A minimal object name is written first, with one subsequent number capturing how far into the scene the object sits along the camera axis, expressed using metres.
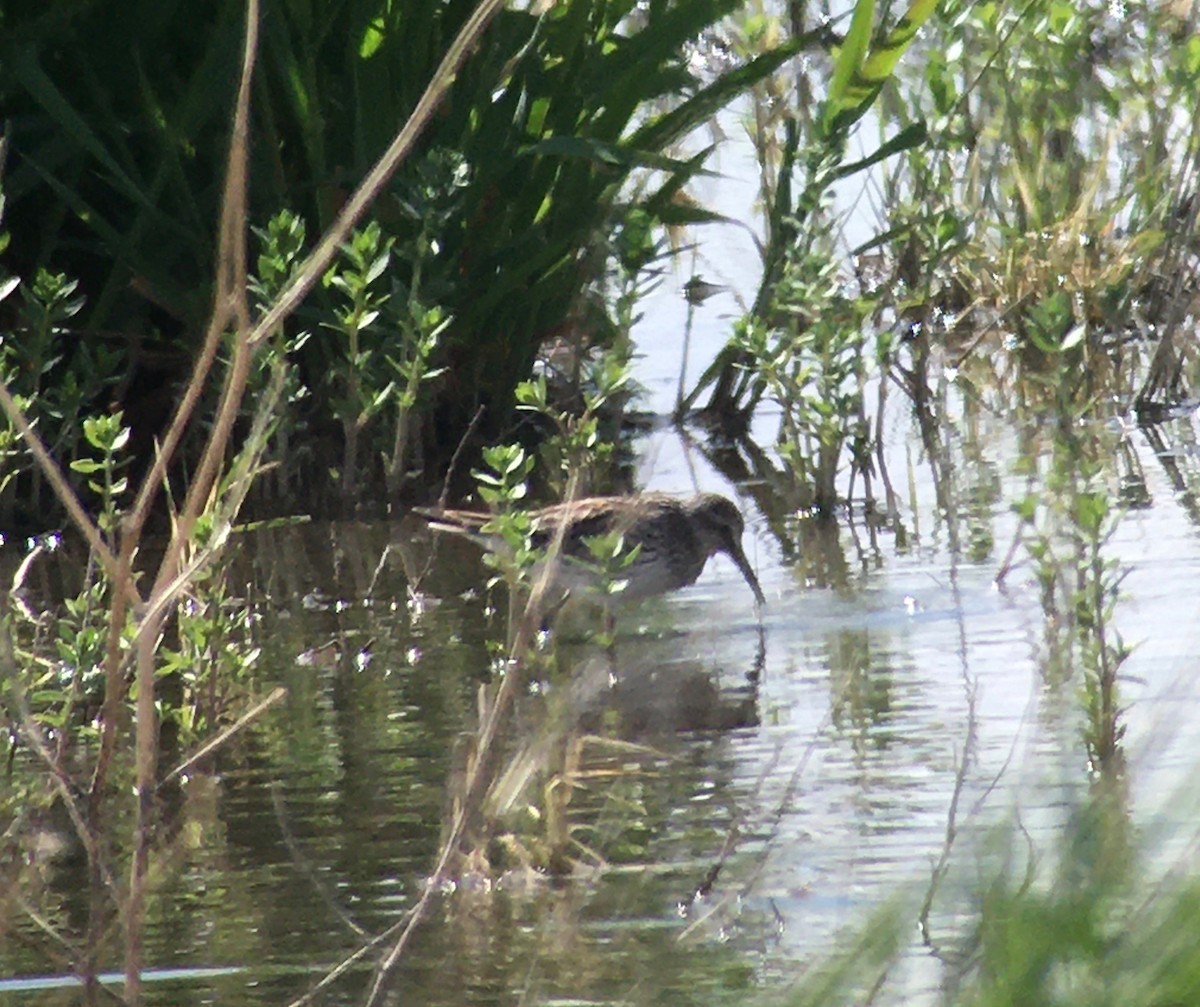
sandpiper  12.28
